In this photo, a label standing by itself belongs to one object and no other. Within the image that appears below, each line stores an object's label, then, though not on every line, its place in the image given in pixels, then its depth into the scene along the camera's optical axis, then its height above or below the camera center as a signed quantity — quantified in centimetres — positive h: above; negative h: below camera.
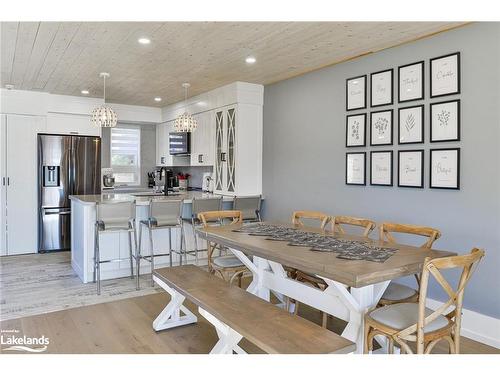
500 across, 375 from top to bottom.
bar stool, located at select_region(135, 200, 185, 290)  443 -48
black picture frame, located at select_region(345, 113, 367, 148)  421 +54
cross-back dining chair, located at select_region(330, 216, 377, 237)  313 -39
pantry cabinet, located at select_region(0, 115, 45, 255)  584 -12
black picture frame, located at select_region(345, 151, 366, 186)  409 +17
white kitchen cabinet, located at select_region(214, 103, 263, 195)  548 +42
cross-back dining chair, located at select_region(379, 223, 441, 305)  262 -80
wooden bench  187 -81
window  796 +46
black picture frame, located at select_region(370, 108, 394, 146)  379 +50
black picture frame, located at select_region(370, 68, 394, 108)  378 +91
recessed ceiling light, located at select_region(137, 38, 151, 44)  365 +132
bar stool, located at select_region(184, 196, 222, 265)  462 -36
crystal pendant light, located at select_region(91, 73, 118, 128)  475 +74
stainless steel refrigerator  605 -7
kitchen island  451 -81
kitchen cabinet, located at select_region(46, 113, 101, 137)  626 +86
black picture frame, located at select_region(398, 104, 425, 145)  349 +52
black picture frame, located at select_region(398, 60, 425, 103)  349 +92
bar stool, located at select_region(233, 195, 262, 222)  485 -38
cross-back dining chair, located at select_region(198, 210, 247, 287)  341 -78
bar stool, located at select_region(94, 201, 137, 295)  423 -48
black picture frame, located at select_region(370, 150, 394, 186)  380 +12
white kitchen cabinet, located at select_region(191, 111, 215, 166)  611 +61
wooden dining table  209 -53
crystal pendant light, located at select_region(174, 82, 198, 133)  525 +74
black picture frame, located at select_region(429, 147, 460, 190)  322 +9
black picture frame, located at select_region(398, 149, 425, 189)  351 +5
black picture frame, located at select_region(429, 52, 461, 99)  321 +88
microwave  688 +62
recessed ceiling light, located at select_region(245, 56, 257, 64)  424 +134
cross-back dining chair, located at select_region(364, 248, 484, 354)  196 -79
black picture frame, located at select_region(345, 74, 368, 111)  420 +94
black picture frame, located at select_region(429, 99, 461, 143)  322 +49
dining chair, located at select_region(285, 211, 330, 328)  311 -85
